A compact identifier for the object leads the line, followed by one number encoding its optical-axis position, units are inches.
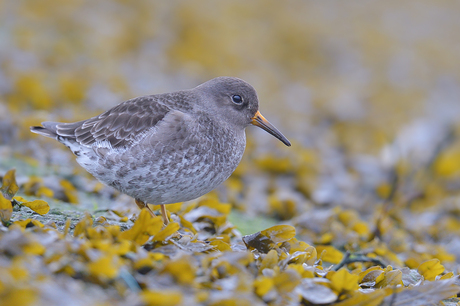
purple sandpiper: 280.8
